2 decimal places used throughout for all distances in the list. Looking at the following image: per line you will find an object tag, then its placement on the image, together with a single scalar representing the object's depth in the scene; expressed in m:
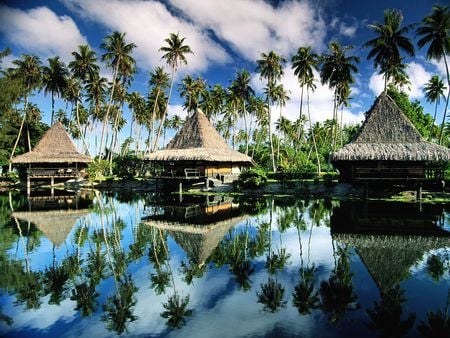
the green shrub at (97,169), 36.28
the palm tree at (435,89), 42.12
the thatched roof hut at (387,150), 20.81
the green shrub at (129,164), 41.00
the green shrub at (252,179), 27.03
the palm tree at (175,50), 35.75
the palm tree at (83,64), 39.31
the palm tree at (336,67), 33.00
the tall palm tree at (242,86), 44.72
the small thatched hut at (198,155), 28.38
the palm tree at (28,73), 40.49
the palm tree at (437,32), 28.61
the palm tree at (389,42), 29.41
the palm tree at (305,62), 35.56
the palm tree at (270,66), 36.91
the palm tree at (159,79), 41.66
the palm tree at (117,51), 36.38
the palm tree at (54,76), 41.19
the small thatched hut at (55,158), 34.16
